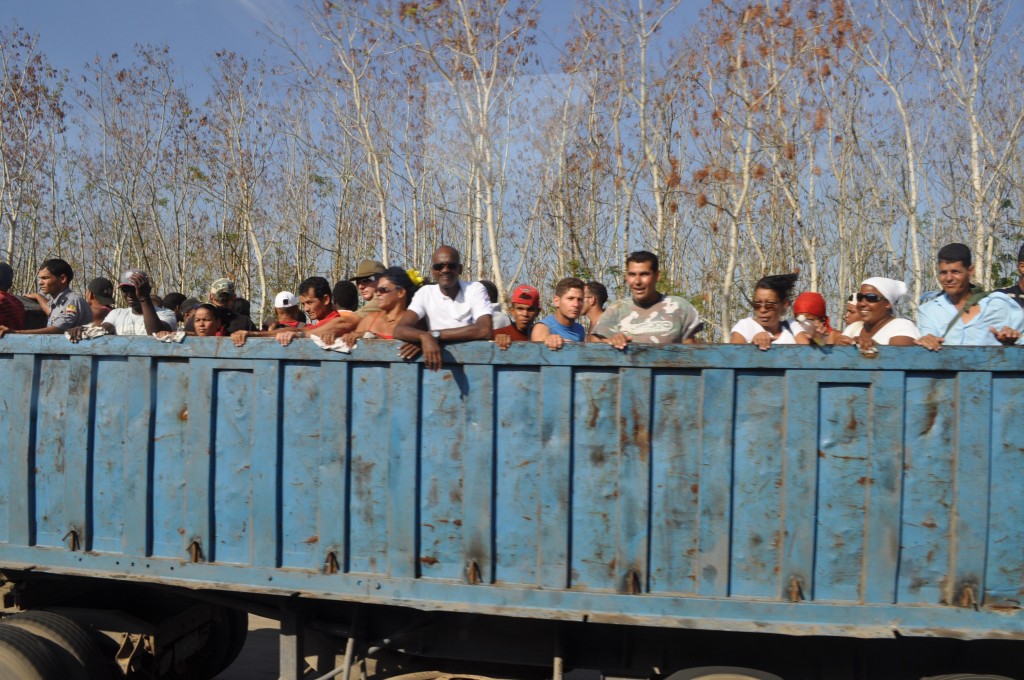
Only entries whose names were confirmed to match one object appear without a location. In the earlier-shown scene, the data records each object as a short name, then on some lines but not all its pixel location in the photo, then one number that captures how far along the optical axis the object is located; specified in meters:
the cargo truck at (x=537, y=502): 2.80
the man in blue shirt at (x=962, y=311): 3.63
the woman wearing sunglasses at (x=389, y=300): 4.12
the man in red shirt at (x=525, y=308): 4.79
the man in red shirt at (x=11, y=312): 4.48
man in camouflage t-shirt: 3.71
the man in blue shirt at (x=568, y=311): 4.84
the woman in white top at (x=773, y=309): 4.18
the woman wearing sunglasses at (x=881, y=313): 3.52
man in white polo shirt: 3.92
